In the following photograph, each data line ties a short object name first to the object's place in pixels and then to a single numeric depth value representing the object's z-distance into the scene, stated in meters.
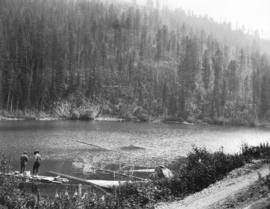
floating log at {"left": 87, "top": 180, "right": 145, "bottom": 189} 26.59
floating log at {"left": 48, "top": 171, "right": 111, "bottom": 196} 26.26
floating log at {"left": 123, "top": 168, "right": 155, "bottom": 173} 34.38
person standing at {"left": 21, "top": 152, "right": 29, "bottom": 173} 32.38
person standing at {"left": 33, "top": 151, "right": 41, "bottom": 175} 31.56
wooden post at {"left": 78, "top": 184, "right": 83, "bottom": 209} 14.67
